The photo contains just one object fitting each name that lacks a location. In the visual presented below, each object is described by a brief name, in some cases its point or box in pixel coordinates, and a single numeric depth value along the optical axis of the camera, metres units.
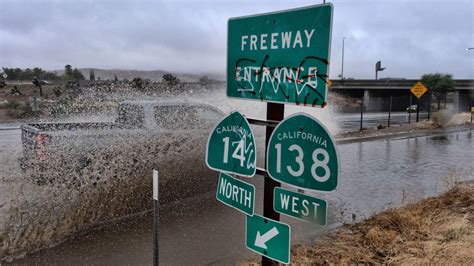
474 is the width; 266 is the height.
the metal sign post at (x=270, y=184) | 2.69
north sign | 2.72
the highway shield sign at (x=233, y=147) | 2.70
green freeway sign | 2.29
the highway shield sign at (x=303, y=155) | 2.28
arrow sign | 2.54
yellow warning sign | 24.92
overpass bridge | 56.28
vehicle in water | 5.82
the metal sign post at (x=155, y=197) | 3.33
